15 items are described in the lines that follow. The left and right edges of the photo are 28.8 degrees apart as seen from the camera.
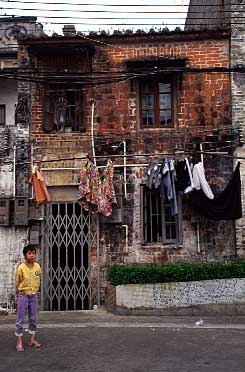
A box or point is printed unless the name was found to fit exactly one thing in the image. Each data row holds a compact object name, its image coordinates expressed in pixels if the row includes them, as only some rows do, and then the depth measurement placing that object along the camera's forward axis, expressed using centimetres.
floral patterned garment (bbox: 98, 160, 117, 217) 1171
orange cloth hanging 1185
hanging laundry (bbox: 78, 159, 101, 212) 1173
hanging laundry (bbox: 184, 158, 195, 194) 1144
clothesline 1208
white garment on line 1144
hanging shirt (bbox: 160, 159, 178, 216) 1161
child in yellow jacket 764
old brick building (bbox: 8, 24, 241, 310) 1198
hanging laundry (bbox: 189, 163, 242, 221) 1153
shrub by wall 1081
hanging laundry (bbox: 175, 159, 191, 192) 1164
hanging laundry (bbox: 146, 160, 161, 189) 1178
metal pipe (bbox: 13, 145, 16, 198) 1221
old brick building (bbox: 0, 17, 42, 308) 1194
